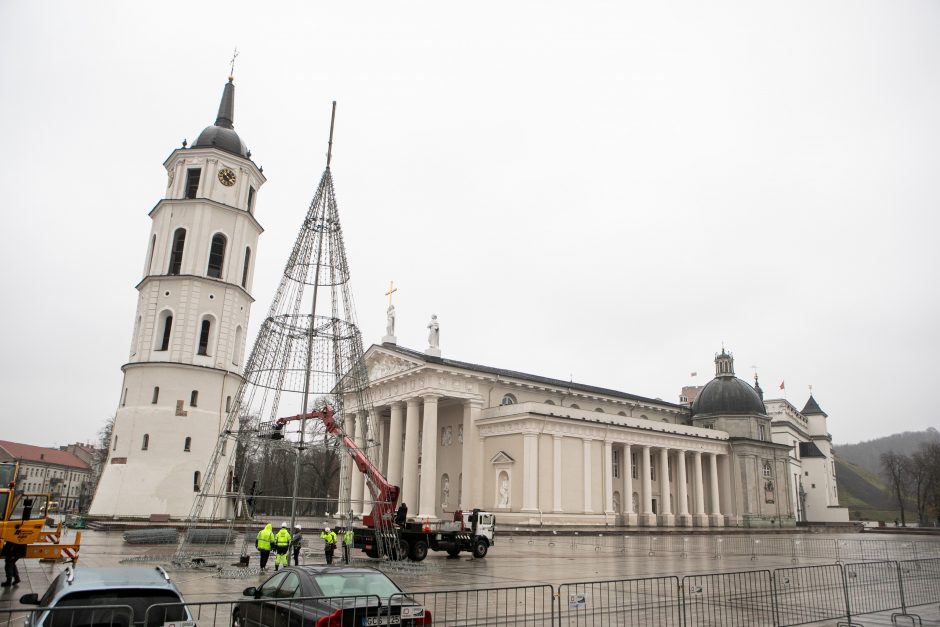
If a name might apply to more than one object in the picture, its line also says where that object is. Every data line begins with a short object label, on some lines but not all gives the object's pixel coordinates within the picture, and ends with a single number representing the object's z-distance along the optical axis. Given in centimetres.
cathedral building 4484
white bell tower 3281
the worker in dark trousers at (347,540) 1808
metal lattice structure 1770
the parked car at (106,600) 615
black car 736
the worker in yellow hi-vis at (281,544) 1608
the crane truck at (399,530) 2036
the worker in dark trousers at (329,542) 1916
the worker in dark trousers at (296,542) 1656
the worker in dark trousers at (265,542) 1756
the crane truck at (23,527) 1414
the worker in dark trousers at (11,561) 1377
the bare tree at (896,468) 8639
